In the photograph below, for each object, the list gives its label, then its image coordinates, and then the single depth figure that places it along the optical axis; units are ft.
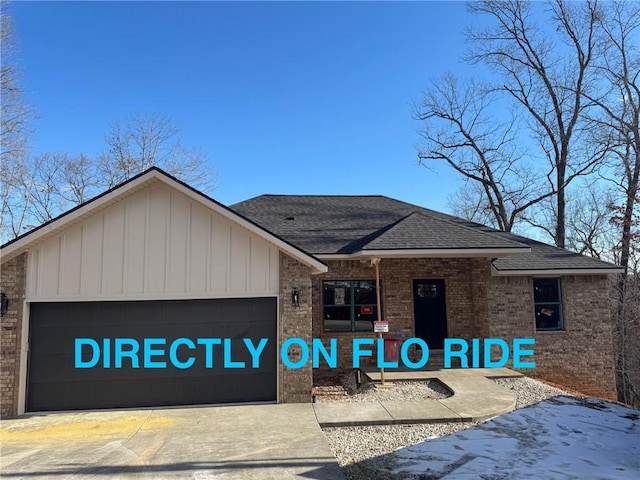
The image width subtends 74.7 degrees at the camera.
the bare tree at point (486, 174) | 76.23
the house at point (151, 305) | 26.00
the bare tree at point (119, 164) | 80.89
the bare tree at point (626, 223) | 55.42
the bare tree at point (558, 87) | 67.36
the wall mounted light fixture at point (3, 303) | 25.52
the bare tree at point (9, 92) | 51.49
